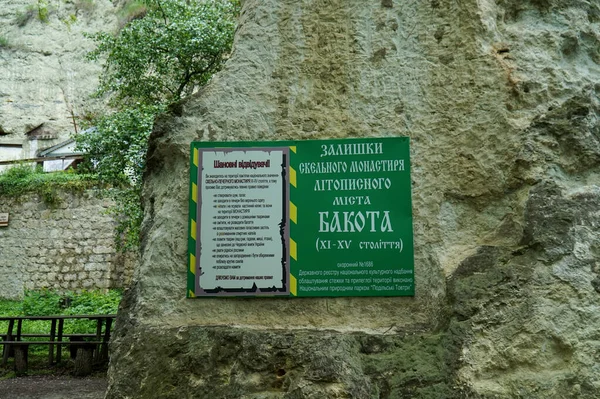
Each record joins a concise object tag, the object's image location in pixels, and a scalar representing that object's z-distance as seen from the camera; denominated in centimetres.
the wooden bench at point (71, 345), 779
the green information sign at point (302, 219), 265
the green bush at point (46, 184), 1391
